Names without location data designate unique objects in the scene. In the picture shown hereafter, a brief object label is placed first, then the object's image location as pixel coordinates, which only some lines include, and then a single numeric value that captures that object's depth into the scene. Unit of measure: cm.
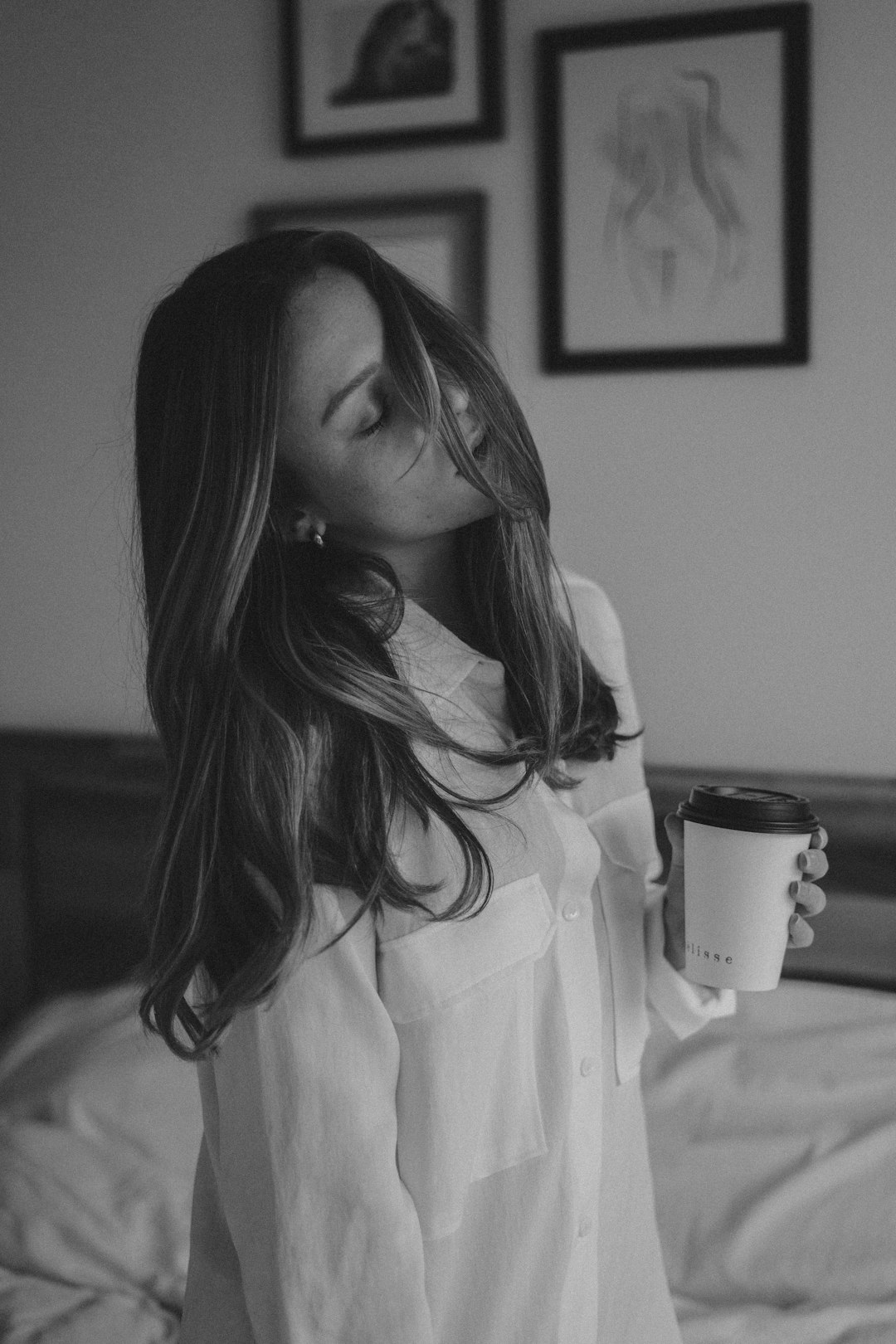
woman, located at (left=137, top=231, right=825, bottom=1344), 76
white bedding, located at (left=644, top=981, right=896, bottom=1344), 128
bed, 131
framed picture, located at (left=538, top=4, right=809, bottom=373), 170
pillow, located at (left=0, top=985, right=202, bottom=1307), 138
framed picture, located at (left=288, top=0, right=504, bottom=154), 181
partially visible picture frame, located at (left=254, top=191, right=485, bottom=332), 186
